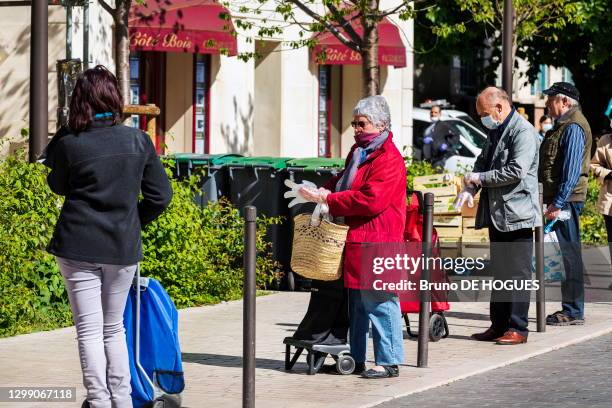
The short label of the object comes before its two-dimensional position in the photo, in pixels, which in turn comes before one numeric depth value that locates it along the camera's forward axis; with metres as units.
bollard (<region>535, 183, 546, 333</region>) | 11.12
